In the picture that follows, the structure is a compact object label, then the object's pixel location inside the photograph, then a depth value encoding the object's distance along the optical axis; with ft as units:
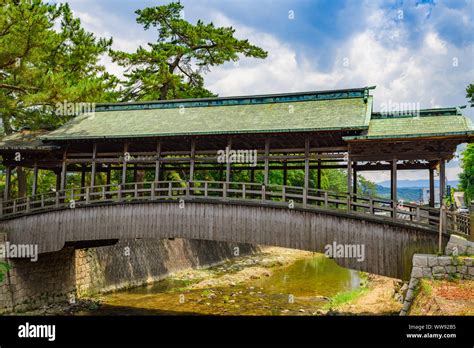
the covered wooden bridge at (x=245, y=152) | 44.14
